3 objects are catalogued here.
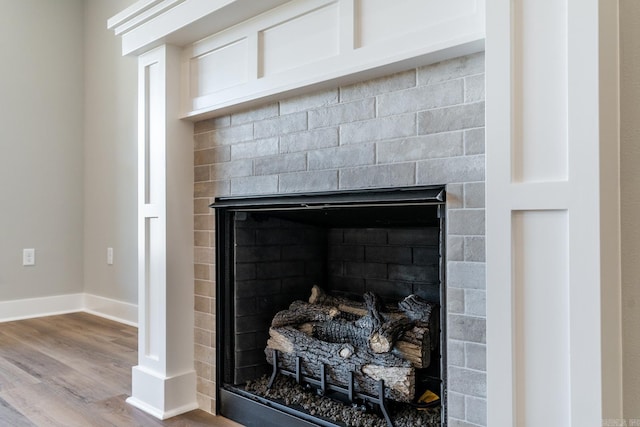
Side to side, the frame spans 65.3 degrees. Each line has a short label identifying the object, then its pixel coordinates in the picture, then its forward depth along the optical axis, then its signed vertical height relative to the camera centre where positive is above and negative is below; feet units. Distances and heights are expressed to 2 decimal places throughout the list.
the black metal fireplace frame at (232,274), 4.33 -0.55
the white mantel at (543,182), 3.28 +0.23
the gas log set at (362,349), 5.30 -1.53
